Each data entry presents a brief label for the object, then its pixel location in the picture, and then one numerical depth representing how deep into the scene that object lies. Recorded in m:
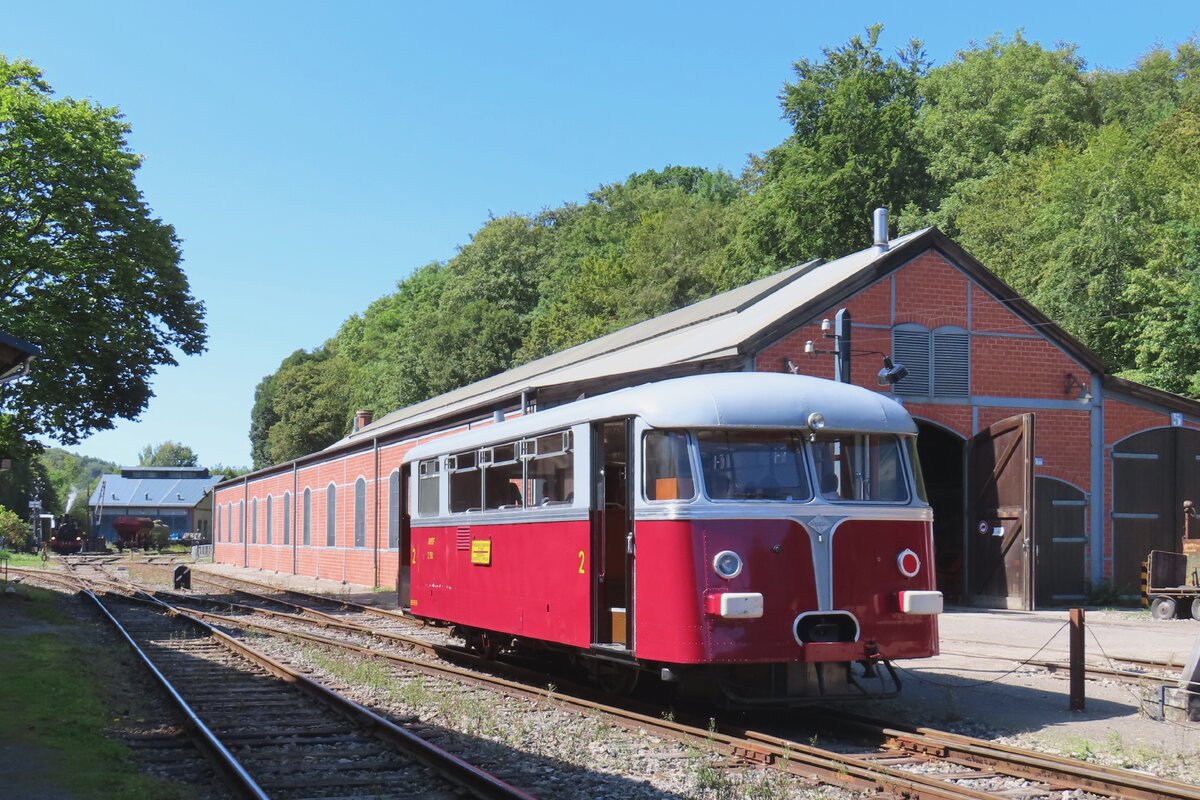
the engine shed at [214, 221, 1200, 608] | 24.44
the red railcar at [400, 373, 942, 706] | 9.95
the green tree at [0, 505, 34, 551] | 65.81
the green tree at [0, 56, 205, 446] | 28.88
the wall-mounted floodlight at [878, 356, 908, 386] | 19.62
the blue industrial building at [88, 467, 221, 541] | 95.06
